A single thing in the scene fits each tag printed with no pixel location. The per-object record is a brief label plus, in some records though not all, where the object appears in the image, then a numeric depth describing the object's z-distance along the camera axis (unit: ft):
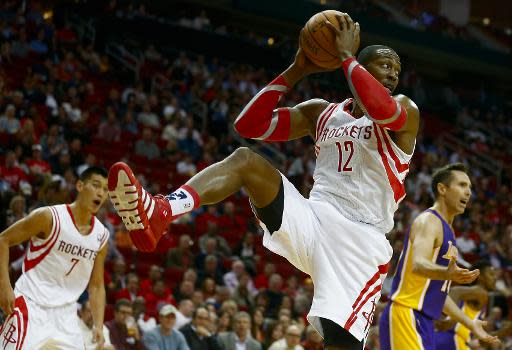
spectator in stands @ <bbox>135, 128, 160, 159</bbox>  55.11
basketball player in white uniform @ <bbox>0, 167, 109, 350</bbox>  22.66
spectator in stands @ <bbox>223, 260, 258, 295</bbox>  44.98
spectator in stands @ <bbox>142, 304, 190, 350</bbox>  34.09
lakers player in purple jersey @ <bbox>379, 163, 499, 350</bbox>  21.72
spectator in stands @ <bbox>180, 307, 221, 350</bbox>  35.63
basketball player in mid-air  15.80
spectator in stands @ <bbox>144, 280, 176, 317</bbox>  39.70
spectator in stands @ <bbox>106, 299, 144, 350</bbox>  33.53
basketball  16.97
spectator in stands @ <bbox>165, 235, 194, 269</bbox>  45.16
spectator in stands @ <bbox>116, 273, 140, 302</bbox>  38.06
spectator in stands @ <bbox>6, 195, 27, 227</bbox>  38.24
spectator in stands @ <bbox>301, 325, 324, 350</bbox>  39.42
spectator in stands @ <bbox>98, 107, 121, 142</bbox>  54.54
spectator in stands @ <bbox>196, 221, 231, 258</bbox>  47.37
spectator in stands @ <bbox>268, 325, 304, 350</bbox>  36.19
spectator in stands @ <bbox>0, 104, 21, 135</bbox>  46.85
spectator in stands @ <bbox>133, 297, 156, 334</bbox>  36.58
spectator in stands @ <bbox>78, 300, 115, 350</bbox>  31.09
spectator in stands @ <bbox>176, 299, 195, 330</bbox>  38.49
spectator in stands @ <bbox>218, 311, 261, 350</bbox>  37.06
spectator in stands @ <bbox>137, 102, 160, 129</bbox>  58.80
